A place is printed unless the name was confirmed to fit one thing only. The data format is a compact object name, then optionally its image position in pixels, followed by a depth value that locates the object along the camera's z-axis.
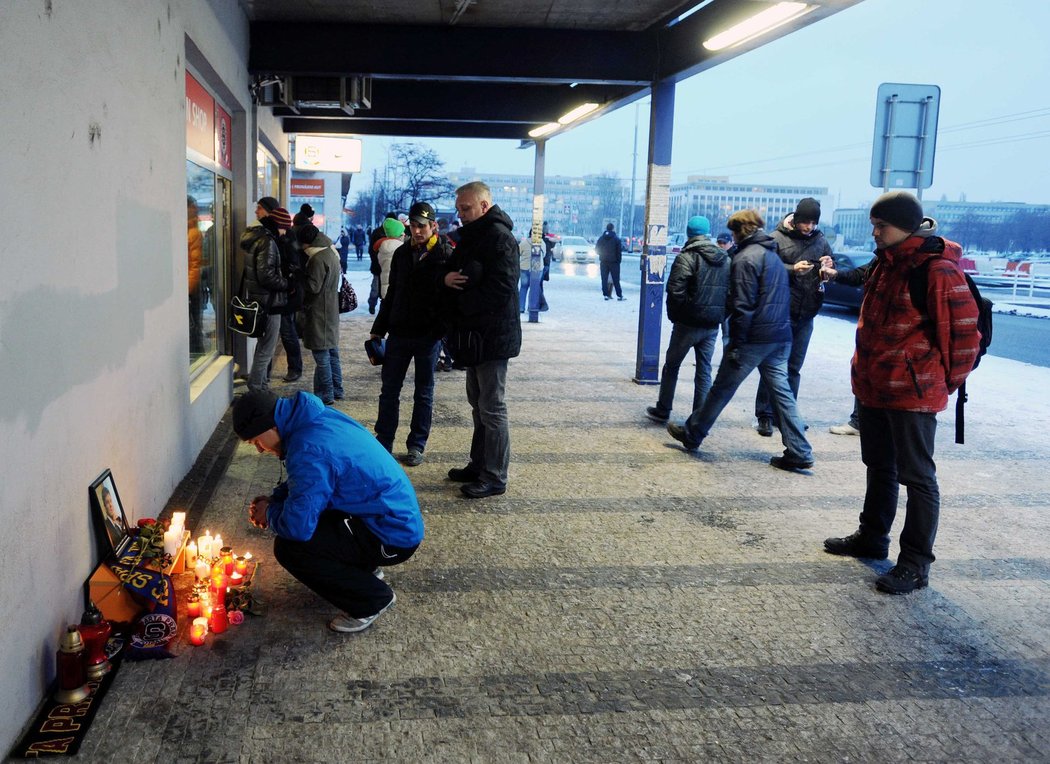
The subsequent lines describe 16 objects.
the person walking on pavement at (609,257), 22.45
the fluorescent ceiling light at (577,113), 13.00
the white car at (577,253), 48.09
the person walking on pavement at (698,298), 7.74
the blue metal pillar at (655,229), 9.95
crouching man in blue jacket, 3.76
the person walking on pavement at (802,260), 7.58
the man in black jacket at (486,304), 5.71
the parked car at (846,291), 21.41
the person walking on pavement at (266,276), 8.33
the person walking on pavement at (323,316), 8.59
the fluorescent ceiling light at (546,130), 14.99
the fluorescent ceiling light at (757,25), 6.80
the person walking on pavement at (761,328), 6.80
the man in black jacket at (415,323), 6.32
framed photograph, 3.90
